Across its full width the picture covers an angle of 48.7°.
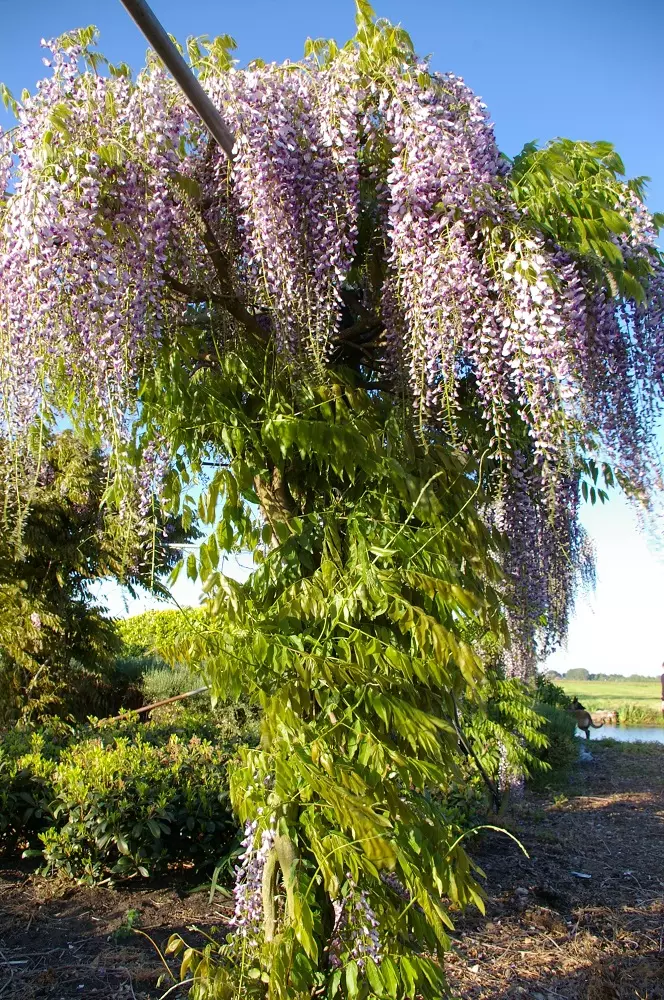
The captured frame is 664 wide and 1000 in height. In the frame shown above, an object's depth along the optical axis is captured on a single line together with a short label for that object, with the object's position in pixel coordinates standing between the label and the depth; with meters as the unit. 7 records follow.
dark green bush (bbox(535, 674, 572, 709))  11.24
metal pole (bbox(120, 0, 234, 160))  1.70
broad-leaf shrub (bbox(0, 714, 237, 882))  3.95
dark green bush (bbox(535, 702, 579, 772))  8.98
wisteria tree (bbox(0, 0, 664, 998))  1.90
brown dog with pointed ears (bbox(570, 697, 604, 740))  13.48
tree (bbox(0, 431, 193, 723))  6.92
